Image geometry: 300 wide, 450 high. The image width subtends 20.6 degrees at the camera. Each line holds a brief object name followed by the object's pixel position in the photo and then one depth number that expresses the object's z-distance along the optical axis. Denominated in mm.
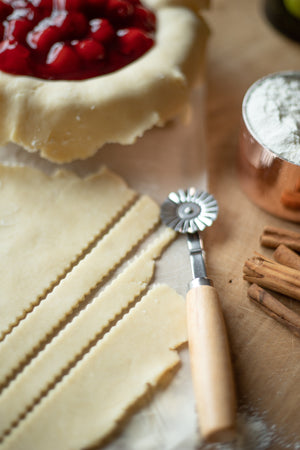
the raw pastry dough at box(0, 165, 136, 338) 509
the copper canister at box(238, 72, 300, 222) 523
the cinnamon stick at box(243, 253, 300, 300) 509
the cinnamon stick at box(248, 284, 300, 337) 502
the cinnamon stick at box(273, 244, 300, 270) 523
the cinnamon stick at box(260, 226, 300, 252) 532
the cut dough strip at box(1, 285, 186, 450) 464
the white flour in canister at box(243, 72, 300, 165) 520
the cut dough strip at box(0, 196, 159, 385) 490
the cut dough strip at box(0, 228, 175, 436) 475
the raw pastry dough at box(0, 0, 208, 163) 528
